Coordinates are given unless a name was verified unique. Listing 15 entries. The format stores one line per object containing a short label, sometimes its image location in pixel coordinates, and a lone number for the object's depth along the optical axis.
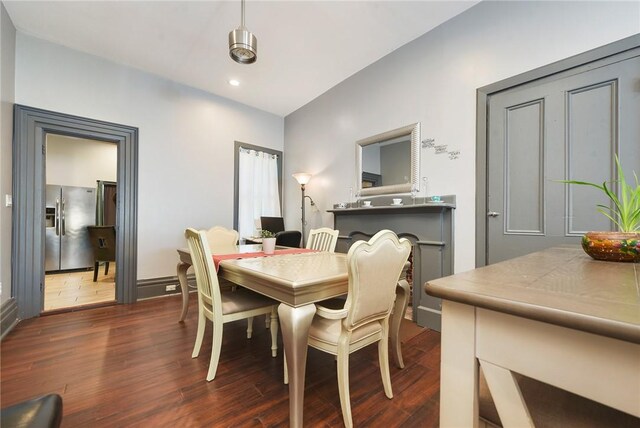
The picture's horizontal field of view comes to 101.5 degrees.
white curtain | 4.33
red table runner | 1.96
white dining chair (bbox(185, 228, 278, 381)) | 1.68
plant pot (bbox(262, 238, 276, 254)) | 2.30
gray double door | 1.72
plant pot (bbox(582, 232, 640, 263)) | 0.92
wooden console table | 0.41
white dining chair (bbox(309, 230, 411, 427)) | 1.26
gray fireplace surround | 2.47
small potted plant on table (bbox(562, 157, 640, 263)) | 0.93
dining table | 1.21
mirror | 2.81
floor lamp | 4.02
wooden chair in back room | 4.25
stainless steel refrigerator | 4.88
